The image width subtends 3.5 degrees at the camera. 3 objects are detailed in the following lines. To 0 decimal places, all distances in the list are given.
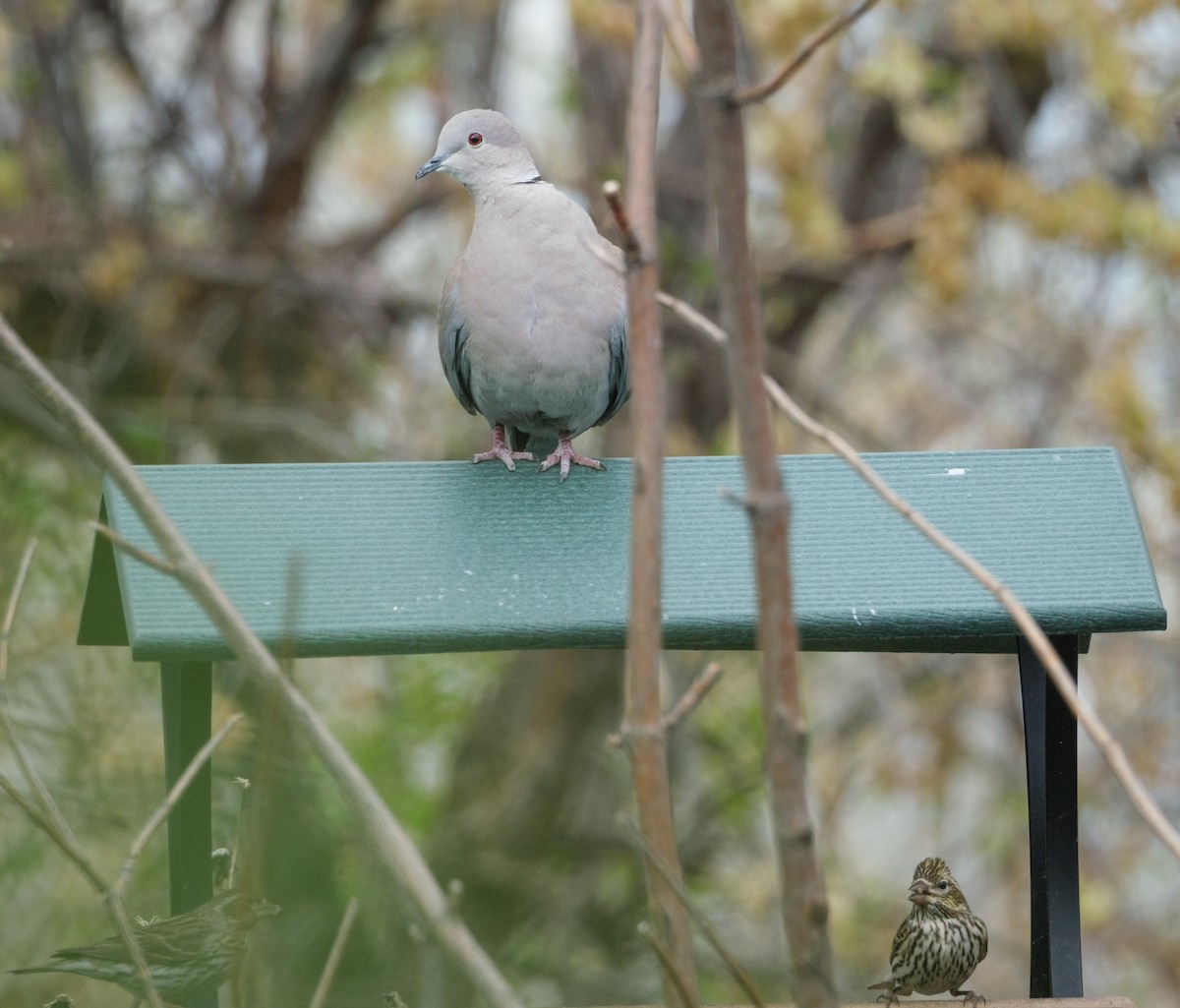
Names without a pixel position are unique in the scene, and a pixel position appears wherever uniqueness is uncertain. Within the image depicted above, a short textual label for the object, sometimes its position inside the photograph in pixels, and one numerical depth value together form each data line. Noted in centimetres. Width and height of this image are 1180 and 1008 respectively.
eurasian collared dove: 1255
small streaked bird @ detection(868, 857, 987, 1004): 1244
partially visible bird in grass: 1217
